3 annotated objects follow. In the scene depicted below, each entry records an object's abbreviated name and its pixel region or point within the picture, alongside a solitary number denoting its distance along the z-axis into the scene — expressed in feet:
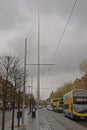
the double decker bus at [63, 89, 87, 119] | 57.32
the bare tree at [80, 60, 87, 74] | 104.19
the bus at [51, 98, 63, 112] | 109.97
